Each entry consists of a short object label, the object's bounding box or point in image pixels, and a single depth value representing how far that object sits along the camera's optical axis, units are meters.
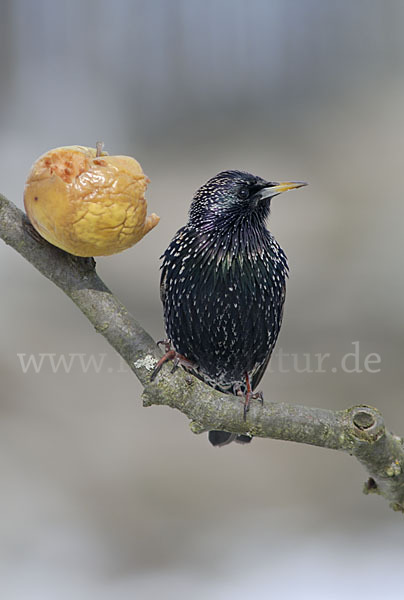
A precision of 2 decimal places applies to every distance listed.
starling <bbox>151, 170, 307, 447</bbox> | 4.59
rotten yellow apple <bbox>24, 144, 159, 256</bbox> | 4.42
